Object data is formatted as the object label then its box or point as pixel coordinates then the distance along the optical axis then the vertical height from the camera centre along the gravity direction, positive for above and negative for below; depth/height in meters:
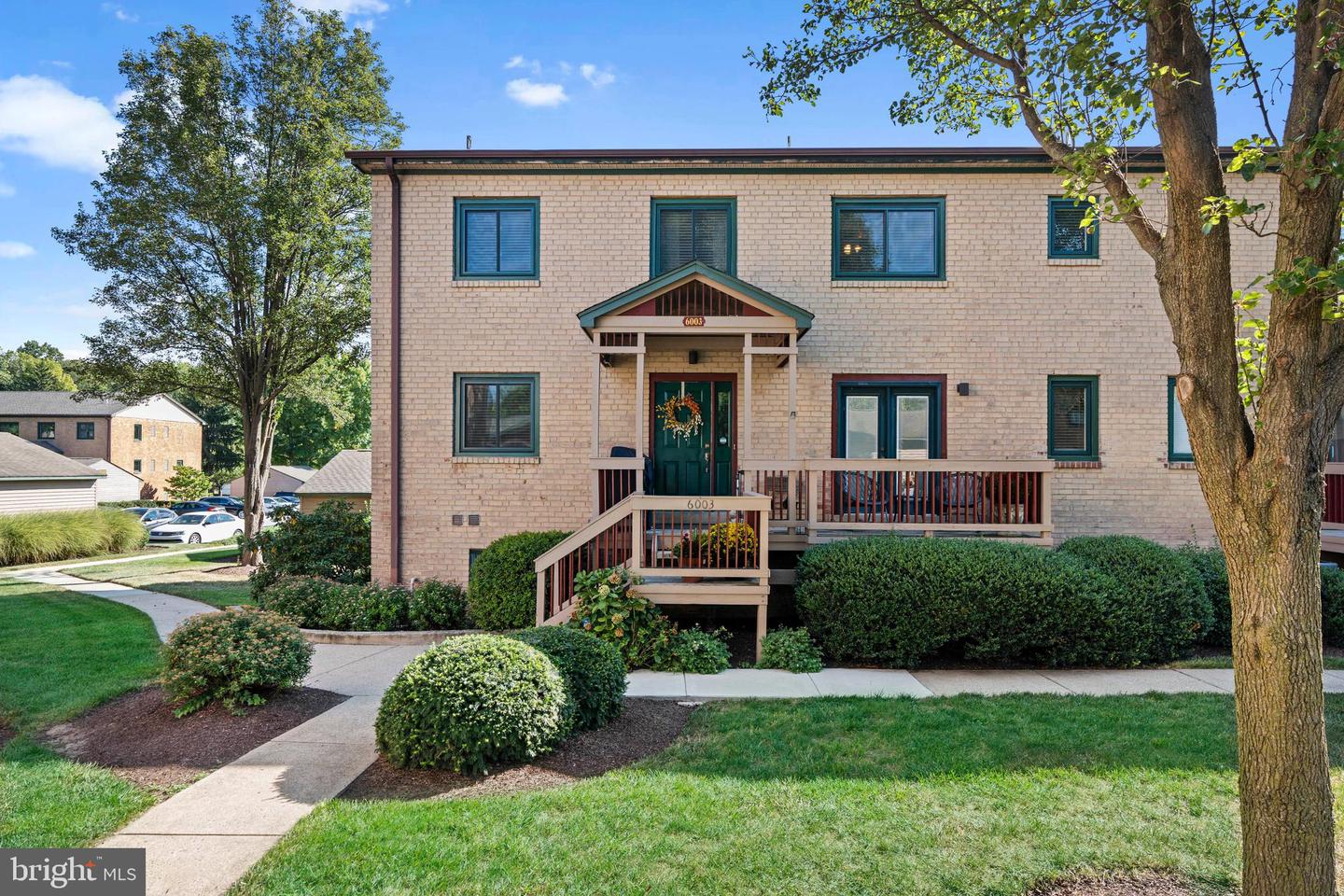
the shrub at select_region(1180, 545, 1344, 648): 8.52 -1.84
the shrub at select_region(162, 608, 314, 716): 6.14 -1.88
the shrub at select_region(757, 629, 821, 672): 7.72 -2.27
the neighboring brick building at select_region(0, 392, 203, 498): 44.41 +1.66
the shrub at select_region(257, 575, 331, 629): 9.96 -2.14
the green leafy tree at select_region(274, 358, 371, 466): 45.62 +1.50
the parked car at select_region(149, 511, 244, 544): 26.86 -3.08
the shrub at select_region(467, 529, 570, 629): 9.34 -1.80
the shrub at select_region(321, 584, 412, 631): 9.77 -2.24
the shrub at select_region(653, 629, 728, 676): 7.64 -2.26
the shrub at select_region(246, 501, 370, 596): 11.60 -1.62
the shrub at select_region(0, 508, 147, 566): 19.81 -2.53
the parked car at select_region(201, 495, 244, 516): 36.46 -2.88
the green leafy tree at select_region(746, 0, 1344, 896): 2.96 +0.34
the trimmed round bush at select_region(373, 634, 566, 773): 4.81 -1.82
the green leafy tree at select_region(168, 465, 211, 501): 42.41 -2.01
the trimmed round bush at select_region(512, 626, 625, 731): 5.59 -1.83
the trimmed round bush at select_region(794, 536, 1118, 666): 7.62 -1.69
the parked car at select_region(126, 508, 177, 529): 30.37 -2.88
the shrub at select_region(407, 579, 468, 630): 9.96 -2.26
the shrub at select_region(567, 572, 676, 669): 7.75 -1.89
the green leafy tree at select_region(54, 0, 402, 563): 15.90 +5.54
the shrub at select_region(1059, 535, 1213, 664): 7.75 -1.73
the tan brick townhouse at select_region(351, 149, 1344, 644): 10.88 +1.81
